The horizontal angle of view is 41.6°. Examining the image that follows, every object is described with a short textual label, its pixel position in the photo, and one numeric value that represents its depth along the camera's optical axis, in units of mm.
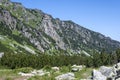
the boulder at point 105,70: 22347
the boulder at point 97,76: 19282
